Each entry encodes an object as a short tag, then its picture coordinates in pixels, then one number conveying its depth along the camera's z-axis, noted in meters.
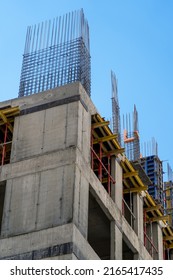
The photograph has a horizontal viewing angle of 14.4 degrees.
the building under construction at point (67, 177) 27.70
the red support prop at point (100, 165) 32.12
